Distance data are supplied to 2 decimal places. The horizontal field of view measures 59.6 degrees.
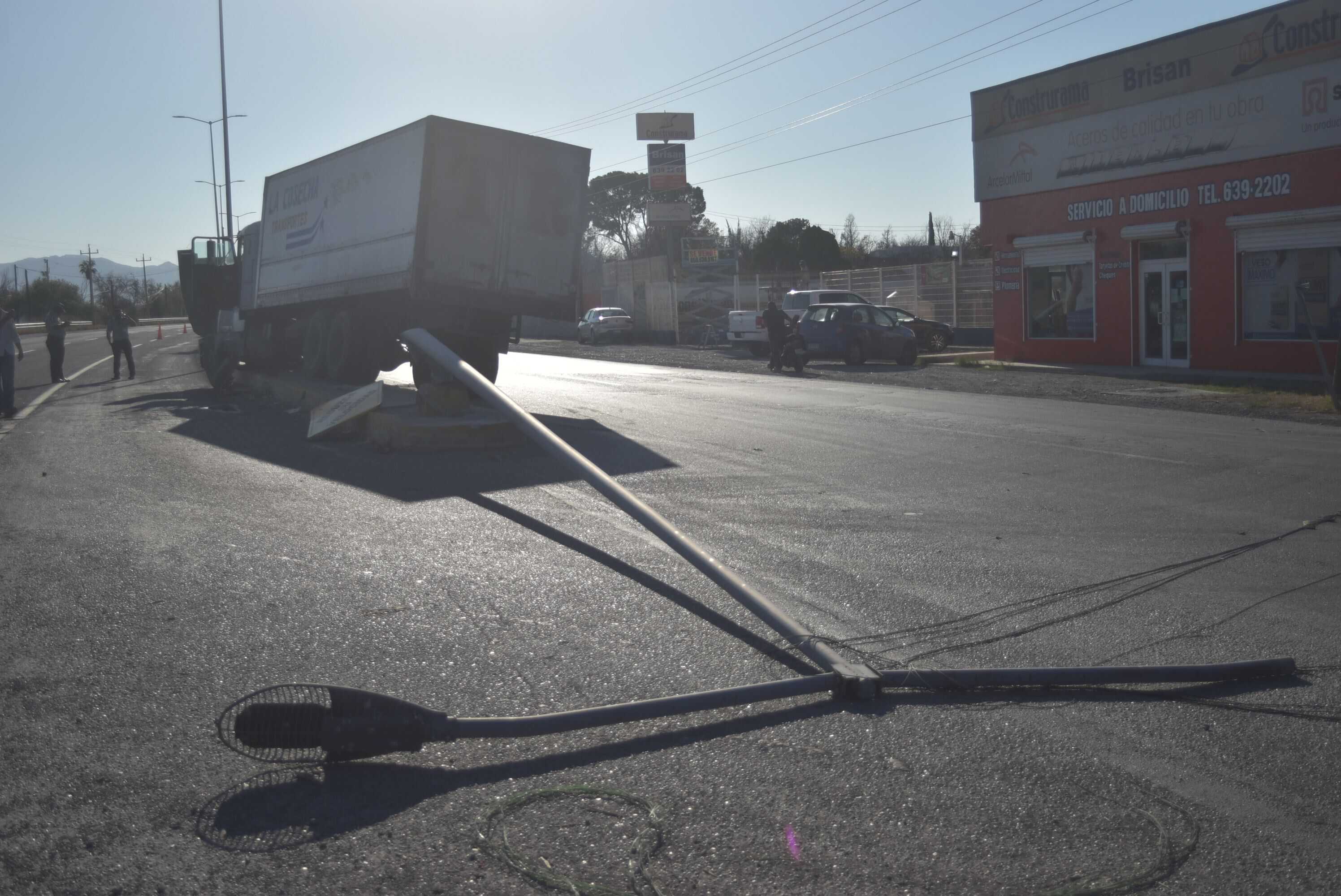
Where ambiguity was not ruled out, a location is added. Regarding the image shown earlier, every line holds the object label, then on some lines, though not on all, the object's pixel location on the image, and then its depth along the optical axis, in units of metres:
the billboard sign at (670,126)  58.03
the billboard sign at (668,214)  54.78
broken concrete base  11.18
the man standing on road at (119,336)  23.52
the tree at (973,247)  76.88
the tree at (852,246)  84.31
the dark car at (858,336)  28.05
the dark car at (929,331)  33.41
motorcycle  25.58
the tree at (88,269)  122.12
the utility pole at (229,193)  55.66
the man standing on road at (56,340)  22.20
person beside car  26.45
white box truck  14.93
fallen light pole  3.76
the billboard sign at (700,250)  59.56
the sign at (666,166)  56.12
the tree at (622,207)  96.50
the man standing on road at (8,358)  16.05
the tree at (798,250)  73.81
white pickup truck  35.12
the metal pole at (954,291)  39.88
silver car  47.62
